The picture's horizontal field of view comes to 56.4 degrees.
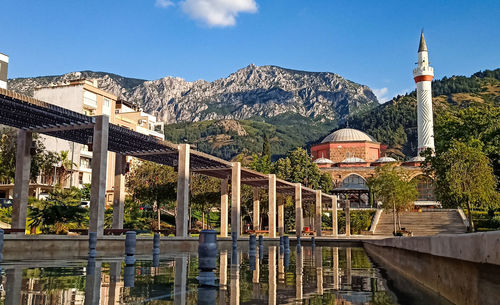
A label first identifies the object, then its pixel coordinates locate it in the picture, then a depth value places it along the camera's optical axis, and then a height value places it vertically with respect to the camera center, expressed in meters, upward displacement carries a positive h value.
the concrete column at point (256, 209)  40.44 +1.08
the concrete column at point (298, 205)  41.00 +1.47
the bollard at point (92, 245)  12.24 -0.63
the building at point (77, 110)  53.28 +13.05
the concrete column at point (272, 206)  35.94 +1.22
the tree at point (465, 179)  35.16 +3.28
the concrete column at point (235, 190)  30.48 +2.04
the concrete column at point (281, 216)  44.84 +0.55
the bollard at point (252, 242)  12.87 -0.58
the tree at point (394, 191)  48.47 +3.21
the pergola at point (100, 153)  18.48 +3.66
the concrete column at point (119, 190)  25.58 +1.72
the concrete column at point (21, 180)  21.50 +1.87
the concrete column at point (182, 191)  24.94 +1.63
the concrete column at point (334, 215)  51.03 +0.73
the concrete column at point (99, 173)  19.14 +1.97
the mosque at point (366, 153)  79.25 +13.65
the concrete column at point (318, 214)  46.62 +0.77
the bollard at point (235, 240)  14.20 -0.58
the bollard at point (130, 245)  10.09 -0.51
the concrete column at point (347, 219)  53.07 +0.31
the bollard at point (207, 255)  4.44 -0.32
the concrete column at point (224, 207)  32.66 +1.02
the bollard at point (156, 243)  12.23 -0.58
